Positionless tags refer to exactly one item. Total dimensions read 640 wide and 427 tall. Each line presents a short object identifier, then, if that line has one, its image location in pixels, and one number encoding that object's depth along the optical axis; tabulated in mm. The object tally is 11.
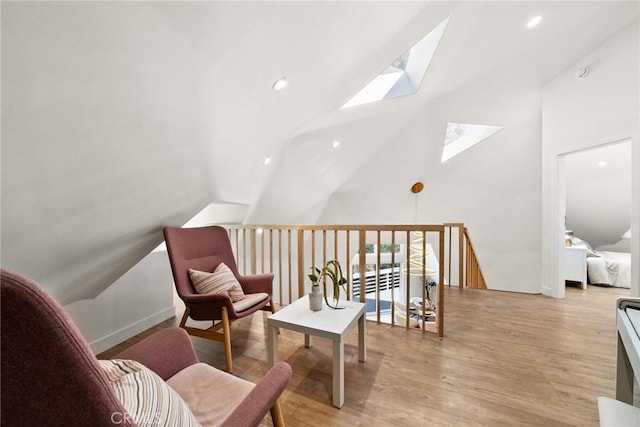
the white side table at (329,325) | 1488
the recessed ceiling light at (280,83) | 2039
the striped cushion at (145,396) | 670
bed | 3691
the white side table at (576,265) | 3643
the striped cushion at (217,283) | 2156
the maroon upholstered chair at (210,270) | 1899
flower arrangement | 1789
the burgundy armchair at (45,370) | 442
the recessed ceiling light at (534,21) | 2321
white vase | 1810
